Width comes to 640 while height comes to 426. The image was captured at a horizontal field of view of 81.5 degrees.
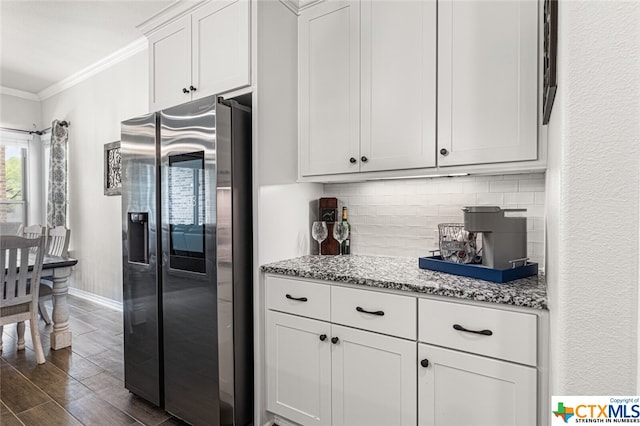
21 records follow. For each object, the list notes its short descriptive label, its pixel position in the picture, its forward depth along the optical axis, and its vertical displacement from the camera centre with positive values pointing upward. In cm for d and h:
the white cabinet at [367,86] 184 +65
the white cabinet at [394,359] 135 -65
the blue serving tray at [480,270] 155 -29
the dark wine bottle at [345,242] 239 -23
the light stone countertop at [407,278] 137 -32
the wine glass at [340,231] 233 -16
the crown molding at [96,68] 382 +165
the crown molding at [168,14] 226 +123
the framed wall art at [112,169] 413 +43
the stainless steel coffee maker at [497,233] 157 -12
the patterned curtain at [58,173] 494 +45
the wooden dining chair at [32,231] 411 -27
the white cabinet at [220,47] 203 +92
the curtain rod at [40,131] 496 +110
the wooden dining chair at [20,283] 274 -59
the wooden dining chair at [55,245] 381 -42
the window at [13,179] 518 +39
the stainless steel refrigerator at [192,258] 192 -29
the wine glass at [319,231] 227 -15
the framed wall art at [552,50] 96 +41
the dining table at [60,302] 318 -84
